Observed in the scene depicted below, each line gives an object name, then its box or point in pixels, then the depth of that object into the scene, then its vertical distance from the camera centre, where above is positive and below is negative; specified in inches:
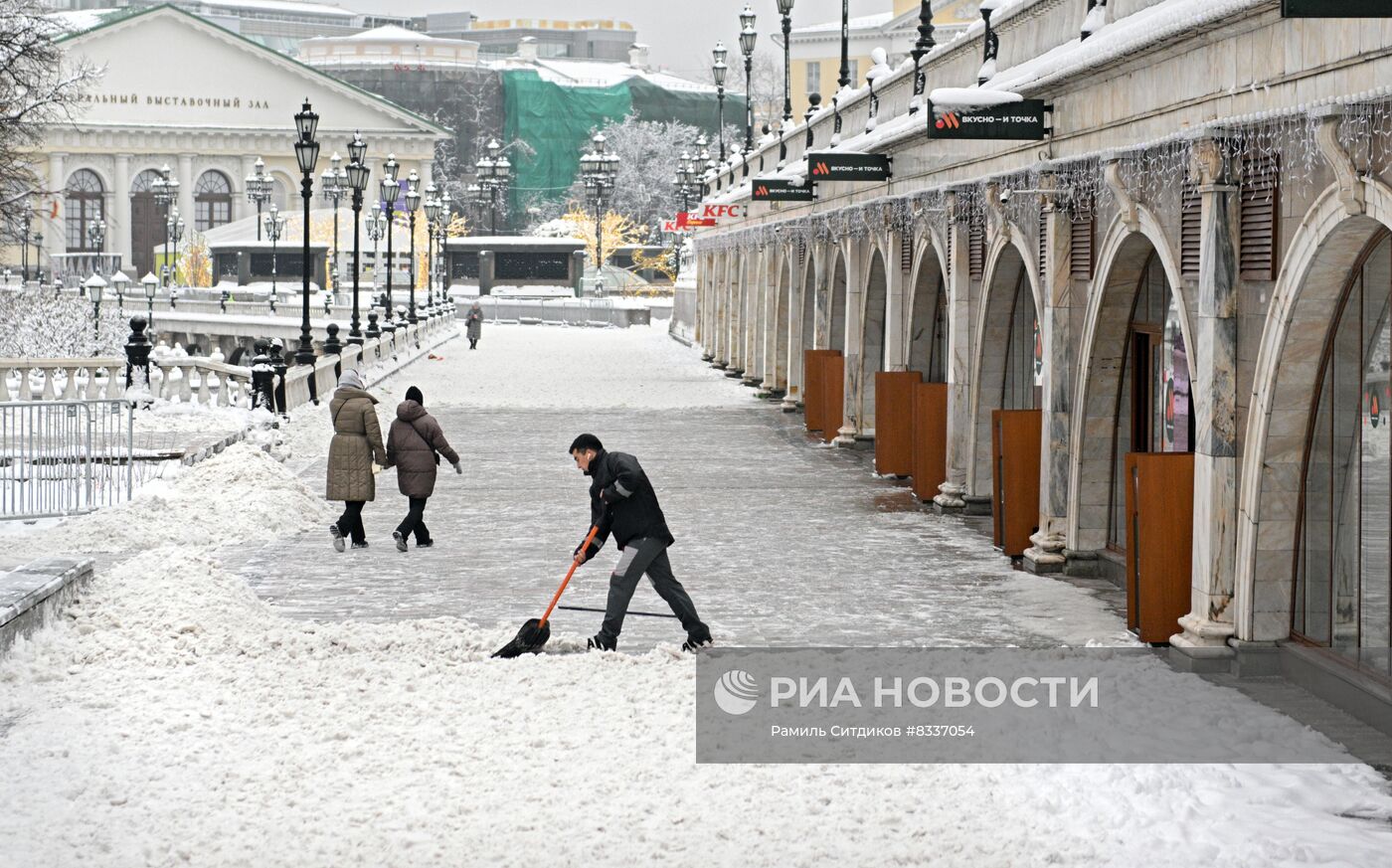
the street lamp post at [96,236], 4329.2 +167.0
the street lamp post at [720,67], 2456.9 +316.1
